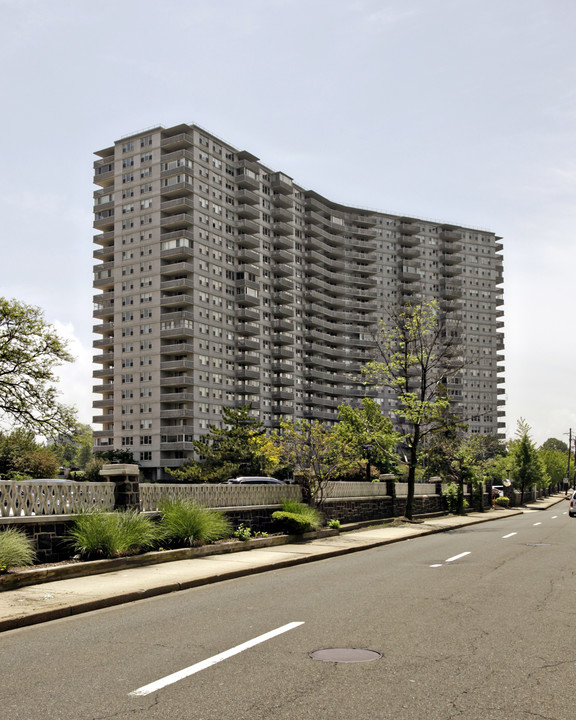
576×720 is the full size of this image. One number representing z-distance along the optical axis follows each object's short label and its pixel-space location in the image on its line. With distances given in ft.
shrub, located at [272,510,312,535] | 67.26
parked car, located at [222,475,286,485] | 119.85
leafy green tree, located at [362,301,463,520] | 110.93
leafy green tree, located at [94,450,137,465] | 287.48
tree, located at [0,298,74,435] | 131.85
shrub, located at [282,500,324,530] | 69.97
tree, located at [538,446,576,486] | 343.26
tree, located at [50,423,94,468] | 136.56
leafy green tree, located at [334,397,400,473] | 105.50
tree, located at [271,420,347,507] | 77.30
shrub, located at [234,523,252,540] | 59.93
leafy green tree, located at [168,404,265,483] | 198.80
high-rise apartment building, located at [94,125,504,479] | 315.78
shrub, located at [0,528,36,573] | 37.93
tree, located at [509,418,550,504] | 242.76
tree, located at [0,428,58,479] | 179.83
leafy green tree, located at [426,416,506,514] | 137.39
